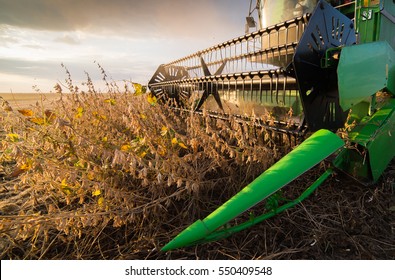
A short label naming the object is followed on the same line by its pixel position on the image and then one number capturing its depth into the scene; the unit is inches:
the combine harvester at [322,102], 57.3
